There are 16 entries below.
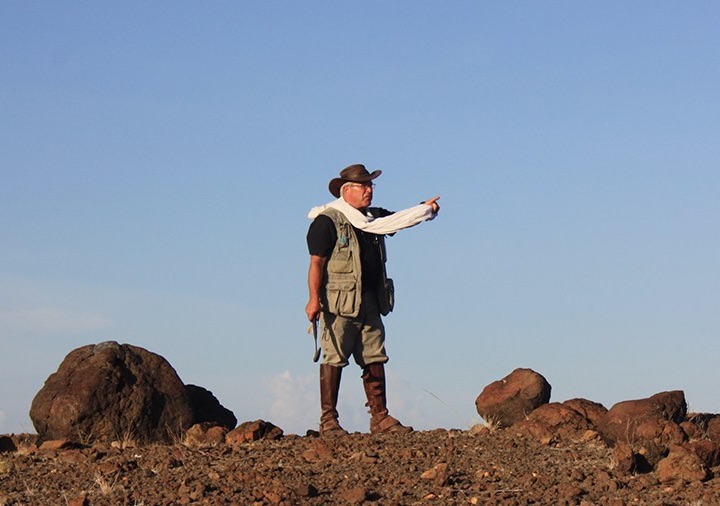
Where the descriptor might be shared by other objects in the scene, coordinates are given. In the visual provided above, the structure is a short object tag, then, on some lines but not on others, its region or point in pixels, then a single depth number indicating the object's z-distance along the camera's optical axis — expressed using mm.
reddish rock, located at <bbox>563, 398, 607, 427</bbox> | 10984
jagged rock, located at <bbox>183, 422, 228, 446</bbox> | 11383
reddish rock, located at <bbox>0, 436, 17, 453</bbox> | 12383
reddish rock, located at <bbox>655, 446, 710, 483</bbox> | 8906
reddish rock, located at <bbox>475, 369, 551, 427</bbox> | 11422
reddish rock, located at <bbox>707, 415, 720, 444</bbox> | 10620
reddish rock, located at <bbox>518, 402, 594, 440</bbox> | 10594
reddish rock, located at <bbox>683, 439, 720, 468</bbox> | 9406
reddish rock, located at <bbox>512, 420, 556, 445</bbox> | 10328
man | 11062
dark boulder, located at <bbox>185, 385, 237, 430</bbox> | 13117
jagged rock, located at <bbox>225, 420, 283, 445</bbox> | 11219
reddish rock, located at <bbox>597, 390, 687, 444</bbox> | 9719
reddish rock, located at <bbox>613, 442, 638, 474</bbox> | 9086
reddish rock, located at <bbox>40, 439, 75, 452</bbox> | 11406
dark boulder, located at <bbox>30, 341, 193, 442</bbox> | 11984
